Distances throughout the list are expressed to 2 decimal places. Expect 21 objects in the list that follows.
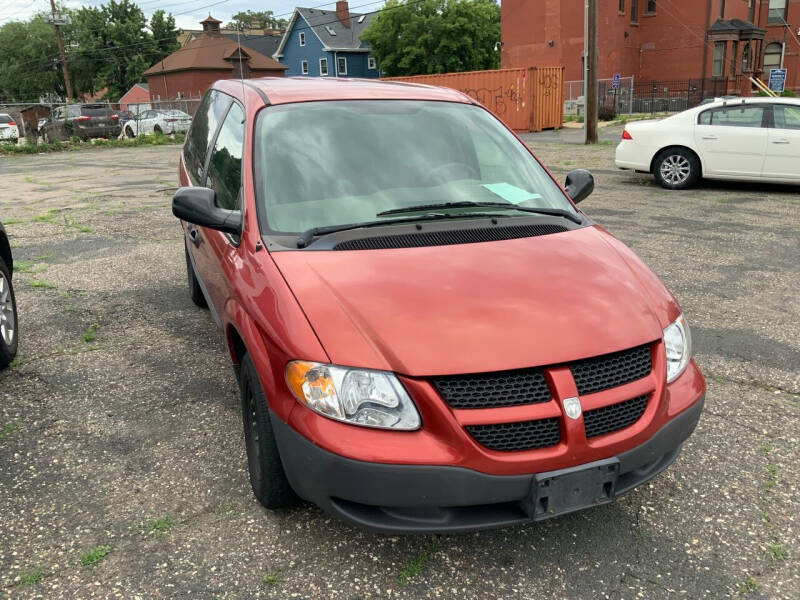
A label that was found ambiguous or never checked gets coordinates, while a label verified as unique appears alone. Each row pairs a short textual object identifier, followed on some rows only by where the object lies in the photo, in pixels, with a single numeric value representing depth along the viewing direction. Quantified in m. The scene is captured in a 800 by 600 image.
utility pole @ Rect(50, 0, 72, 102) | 43.25
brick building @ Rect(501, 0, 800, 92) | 38.47
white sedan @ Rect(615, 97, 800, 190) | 10.48
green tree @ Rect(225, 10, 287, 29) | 106.54
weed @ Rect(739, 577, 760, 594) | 2.47
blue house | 67.00
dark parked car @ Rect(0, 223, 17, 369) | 4.38
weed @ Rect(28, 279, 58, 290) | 6.40
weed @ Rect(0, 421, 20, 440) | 3.61
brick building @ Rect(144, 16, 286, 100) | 62.06
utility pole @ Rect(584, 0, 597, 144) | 18.97
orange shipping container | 26.20
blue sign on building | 26.22
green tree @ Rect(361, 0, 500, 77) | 58.66
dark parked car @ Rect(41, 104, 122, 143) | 25.47
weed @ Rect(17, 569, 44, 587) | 2.52
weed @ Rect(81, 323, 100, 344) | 5.00
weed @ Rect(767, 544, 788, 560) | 2.64
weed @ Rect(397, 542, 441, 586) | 2.53
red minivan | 2.26
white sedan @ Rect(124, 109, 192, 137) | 30.89
